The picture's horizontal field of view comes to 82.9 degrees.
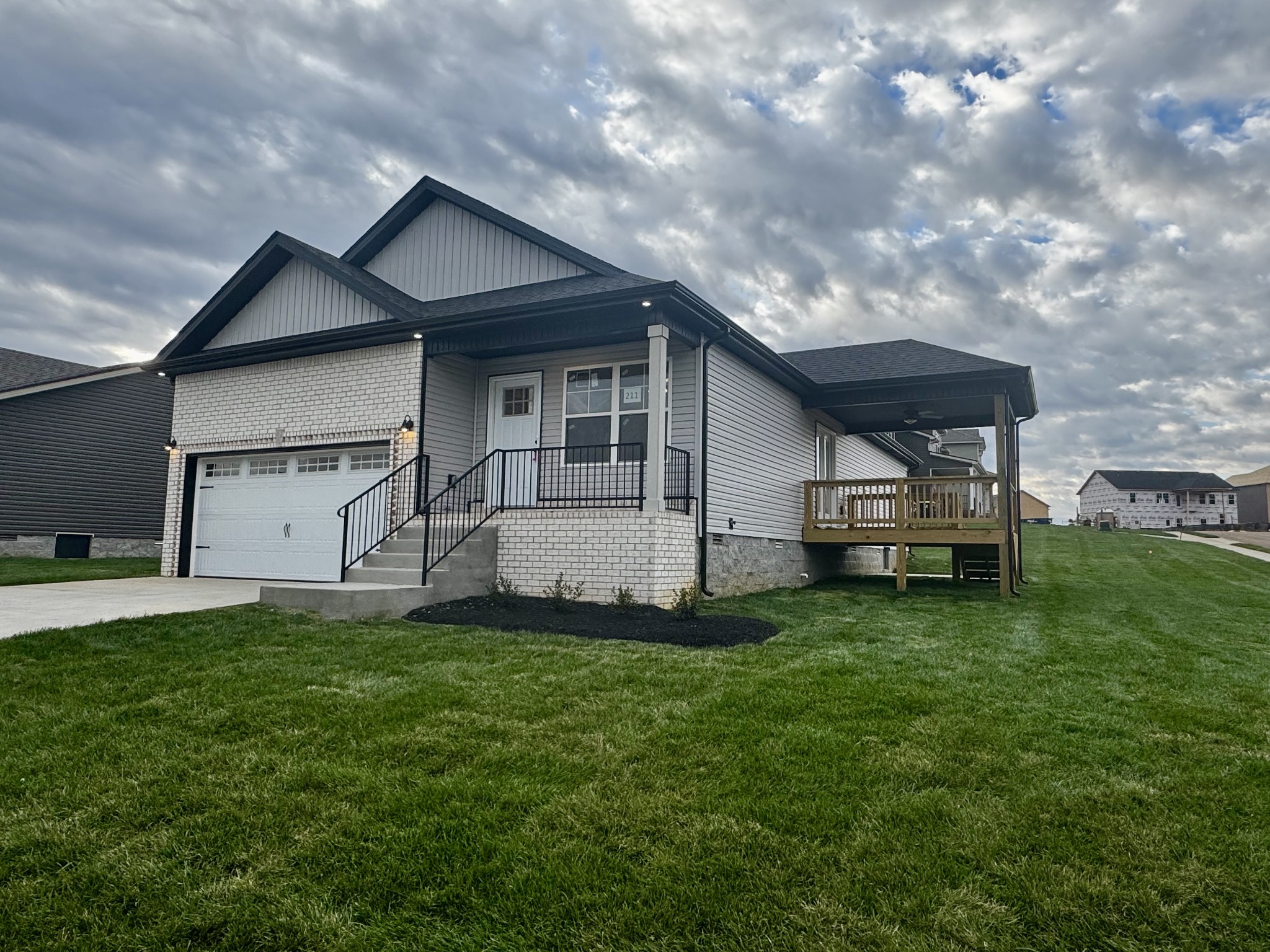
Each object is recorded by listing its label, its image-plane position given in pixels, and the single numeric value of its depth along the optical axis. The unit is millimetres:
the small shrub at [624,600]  8070
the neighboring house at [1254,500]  57062
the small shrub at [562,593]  8110
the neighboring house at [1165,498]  59906
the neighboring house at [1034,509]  73125
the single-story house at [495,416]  8734
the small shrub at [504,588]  8541
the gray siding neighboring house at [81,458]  15820
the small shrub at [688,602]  7484
